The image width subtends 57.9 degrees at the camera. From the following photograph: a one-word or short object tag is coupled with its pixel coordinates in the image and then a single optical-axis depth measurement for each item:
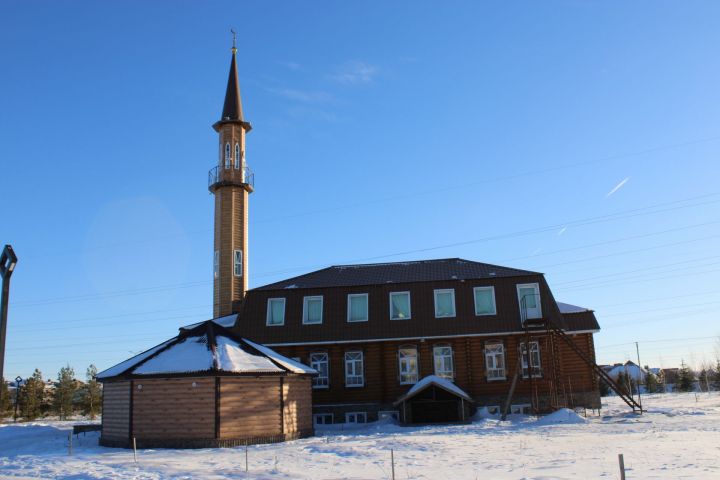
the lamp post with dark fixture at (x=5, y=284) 9.12
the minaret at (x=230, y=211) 37.53
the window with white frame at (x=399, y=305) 31.58
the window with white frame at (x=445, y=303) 31.30
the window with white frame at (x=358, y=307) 32.00
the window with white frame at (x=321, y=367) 31.52
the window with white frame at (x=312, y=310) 32.28
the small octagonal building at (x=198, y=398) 20.89
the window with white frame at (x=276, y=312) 32.50
